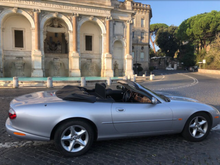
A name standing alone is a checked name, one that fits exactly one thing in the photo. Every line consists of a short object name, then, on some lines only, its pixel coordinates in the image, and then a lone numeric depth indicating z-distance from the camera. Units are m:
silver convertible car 2.83
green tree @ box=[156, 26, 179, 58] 58.88
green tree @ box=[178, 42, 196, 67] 52.35
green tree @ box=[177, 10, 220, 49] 42.06
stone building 22.50
